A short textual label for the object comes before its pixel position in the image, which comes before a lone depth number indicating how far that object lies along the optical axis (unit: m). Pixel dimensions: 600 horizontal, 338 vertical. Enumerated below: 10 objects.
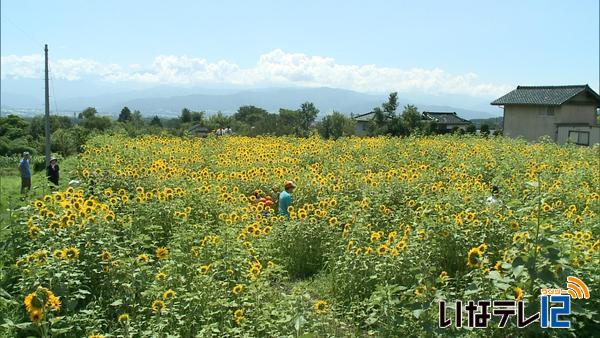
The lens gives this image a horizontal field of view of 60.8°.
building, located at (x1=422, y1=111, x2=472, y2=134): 46.25
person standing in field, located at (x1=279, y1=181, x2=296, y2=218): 7.30
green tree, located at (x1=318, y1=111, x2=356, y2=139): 35.81
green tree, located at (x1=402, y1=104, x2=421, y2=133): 31.09
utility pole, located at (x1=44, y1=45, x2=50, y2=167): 18.11
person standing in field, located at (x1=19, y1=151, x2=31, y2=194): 12.48
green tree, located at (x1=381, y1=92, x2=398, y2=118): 34.09
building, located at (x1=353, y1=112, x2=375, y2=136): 51.75
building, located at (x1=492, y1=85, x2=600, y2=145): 27.72
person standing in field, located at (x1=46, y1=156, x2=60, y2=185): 11.65
